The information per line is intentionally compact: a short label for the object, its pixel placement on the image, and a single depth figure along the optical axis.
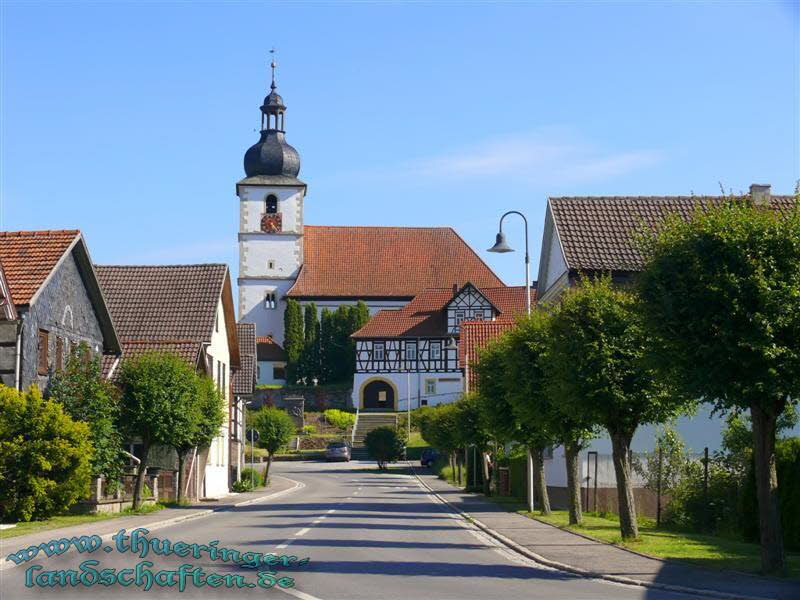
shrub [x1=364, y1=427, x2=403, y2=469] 72.12
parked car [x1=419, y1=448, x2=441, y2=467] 77.25
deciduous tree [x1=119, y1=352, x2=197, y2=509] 31.94
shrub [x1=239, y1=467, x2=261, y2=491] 49.12
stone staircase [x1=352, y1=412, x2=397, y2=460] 87.62
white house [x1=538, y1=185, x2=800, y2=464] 33.25
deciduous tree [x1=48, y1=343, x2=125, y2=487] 30.08
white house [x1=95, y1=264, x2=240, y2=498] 41.19
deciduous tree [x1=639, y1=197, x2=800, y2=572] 16.31
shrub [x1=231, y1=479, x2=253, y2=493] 48.59
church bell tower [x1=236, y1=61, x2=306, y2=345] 113.56
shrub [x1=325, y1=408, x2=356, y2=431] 94.81
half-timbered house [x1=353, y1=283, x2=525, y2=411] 101.69
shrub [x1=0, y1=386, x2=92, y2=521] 25.78
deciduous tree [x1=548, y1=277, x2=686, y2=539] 21.83
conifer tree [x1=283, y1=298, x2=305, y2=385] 107.50
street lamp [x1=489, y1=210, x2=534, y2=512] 31.23
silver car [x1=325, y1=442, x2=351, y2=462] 79.44
